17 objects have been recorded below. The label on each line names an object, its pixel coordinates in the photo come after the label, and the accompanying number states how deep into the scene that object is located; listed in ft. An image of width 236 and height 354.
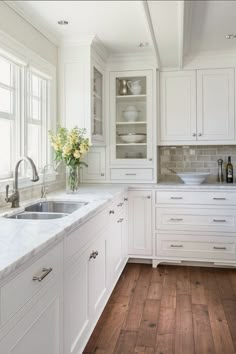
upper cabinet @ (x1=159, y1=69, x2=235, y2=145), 12.32
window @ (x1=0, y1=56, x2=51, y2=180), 8.32
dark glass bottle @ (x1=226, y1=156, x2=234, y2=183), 12.72
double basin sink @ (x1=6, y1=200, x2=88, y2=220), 8.27
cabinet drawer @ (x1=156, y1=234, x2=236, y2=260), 11.68
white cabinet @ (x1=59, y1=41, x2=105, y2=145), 10.70
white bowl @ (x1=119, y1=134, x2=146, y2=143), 12.46
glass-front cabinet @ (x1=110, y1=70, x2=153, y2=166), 12.38
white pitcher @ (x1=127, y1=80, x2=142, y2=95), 12.47
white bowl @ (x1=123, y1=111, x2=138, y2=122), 12.55
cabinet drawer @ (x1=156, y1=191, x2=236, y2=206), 11.53
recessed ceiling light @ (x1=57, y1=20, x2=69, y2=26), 9.13
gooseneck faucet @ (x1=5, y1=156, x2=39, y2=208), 7.33
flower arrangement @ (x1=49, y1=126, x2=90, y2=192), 9.29
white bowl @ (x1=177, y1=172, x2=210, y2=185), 12.19
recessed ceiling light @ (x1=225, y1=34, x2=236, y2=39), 10.50
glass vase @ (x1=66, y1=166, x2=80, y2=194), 9.68
